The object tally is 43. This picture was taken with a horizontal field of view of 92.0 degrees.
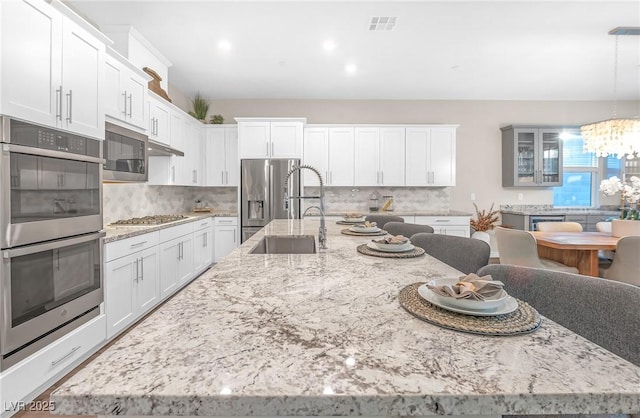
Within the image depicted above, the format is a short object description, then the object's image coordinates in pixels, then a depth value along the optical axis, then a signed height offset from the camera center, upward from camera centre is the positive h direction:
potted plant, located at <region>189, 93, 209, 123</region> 4.96 +1.51
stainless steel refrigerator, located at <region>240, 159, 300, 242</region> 4.63 +0.16
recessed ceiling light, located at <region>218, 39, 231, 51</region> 3.38 +1.76
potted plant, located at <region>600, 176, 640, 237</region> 2.90 -0.13
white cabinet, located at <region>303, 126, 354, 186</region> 5.02 +0.86
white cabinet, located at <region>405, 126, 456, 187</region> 5.03 +0.78
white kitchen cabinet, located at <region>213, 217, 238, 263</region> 4.67 -0.48
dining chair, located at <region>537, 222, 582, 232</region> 3.64 -0.28
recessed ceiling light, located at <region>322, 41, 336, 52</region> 3.41 +1.76
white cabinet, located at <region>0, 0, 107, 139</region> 1.53 +0.77
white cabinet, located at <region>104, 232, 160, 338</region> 2.32 -0.64
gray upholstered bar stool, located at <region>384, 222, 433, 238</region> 2.38 -0.20
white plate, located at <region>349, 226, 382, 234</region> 2.11 -0.18
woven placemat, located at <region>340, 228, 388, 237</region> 2.11 -0.21
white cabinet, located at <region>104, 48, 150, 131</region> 2.51 +0.98
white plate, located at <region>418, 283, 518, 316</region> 0.68 -0.24
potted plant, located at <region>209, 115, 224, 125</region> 5.04 +1.36
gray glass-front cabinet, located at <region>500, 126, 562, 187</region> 5.13 +0.78
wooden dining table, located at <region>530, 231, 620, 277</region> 2.69 -0.38
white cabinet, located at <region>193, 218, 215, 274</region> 4.05 -0.59
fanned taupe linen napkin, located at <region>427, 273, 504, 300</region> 0.71 -0.21
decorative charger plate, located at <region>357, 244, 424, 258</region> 1.37 -0.23
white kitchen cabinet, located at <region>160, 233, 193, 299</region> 3.16 -0.68
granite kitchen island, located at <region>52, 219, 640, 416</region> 0.44 -0.27
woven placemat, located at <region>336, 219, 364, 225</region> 2.80 -0.18
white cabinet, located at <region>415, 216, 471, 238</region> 4.77 -0.31
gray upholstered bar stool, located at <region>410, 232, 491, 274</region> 1.52 -0.25
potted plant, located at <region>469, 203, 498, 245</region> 5.24 -0.33
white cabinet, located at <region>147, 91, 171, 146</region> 3.40 +0.97
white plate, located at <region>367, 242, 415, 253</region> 1.43 -0.21
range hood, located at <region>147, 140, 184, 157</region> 3.30 +0.60
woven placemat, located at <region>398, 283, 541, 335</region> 0.63 -0.26
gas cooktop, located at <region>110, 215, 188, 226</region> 3.03 -0.19
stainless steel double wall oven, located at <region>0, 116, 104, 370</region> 1.51 -0.18
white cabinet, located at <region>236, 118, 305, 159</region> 4.75 +0.99
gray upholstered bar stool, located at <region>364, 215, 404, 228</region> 3.28 -0.17
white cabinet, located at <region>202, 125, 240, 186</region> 5.02 +0.81
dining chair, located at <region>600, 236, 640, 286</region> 2.45 -0.48
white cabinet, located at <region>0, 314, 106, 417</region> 1.54 -0.92
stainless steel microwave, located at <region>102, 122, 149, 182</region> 2.42 +0.41
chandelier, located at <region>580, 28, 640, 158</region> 3.18 +0.73
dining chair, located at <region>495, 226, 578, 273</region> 2.74 -0.42
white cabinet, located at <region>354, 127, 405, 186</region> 5.04 +0.76
